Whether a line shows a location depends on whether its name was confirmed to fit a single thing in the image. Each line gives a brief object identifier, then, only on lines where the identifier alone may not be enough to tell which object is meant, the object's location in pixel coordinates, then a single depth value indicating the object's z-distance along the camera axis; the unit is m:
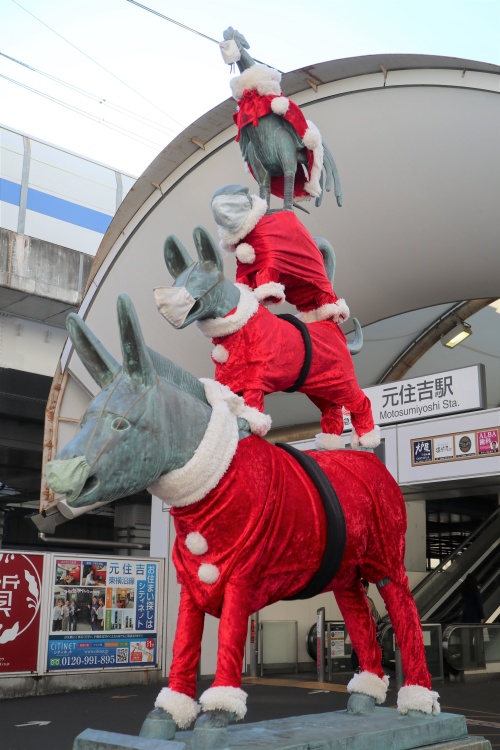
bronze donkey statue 2.50
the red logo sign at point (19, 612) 8.31
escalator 11.38
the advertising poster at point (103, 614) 8.79
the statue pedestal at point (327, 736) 2.57
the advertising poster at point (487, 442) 7.79
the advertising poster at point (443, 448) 8.12
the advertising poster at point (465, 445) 7.96
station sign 8.25
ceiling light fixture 11.64
